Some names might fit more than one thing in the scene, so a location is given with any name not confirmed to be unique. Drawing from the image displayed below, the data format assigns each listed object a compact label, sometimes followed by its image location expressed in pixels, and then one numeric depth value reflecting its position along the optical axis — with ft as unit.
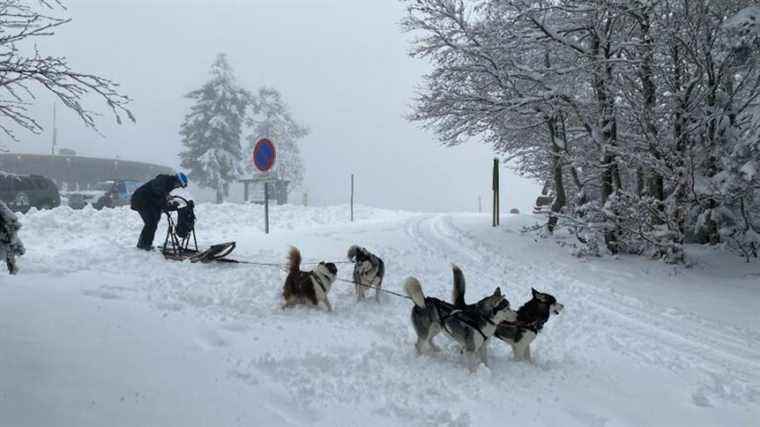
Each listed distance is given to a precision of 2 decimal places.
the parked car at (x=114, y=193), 83.20
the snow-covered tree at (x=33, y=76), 13.80
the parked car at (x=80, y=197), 80.21
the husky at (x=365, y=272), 22.34
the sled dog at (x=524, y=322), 15.38
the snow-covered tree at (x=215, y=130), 128.26
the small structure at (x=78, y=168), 129.70
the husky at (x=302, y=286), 20.29
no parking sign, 38.96
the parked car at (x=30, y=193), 60.95
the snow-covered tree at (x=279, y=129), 152.56
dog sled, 28.07
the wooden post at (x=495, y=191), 53.41
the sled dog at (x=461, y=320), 14.69
